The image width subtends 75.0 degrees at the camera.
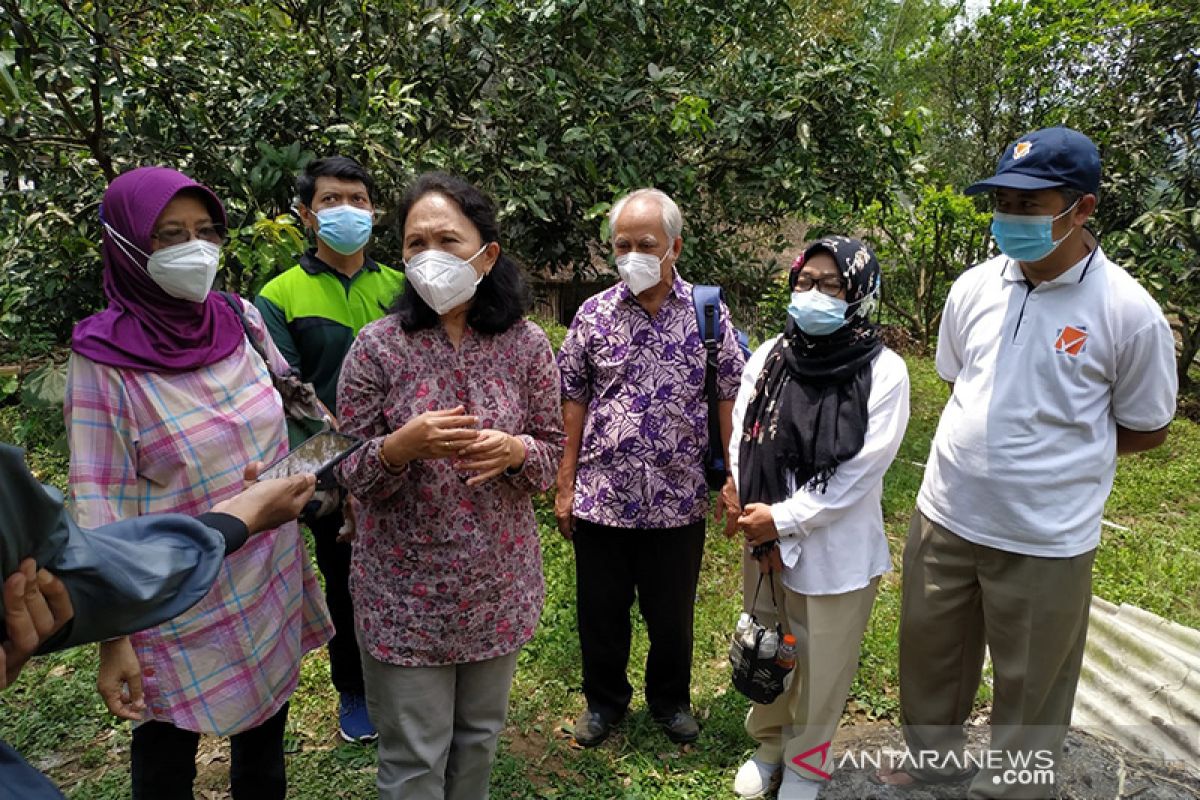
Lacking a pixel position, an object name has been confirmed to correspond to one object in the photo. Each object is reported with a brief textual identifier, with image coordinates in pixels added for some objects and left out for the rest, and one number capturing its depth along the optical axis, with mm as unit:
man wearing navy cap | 2104
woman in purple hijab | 1762
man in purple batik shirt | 2617
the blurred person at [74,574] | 968
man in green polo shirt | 2648
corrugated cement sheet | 2779
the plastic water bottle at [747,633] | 2391
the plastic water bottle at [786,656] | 2387
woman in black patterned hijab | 2326
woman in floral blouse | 1980
